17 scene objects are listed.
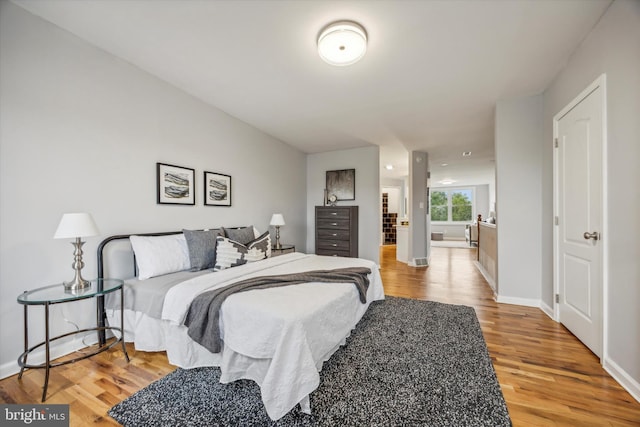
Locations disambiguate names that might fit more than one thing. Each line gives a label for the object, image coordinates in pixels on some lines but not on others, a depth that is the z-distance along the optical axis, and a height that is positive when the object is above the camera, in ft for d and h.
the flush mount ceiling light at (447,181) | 33.40 +4.37
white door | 6.72 -0.02
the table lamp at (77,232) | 6.07 -0.40
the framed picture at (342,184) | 18.28 +2.17
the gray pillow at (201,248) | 8.84 -1.16
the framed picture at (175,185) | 9.47 +1.16
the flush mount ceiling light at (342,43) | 6.59 +4.54
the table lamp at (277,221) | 14.58 -0.35
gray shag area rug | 4.68 -3.64
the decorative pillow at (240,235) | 10.45 -0.82
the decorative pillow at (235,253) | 8.94 -1.35
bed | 4.80 -2.45
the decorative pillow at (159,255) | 7.84 -1.26
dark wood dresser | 16.62 -1.03
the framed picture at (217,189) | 11.41 +1.17
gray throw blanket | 5.69 -1.99
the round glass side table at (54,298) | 5.42 -1.80
